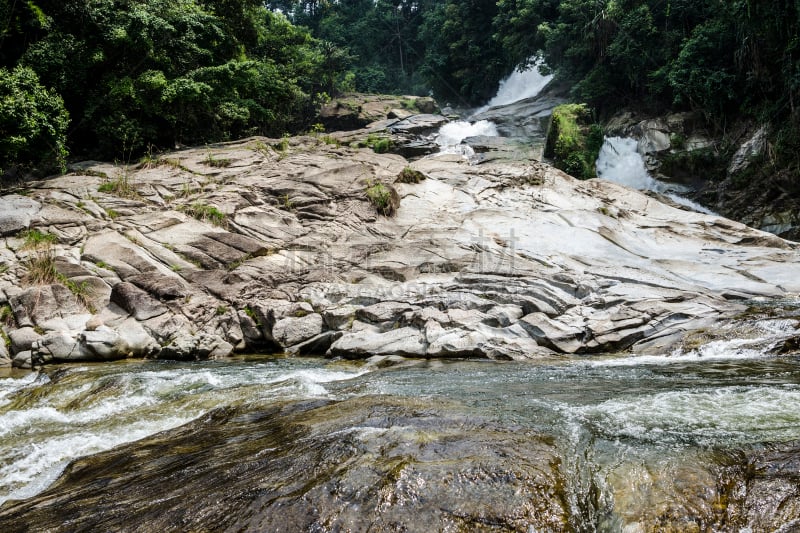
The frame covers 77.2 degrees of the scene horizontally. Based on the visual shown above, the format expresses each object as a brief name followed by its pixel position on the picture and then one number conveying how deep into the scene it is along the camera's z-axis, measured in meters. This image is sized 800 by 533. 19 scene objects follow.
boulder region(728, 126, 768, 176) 19.00
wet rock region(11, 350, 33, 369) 8.72
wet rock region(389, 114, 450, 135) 27.52
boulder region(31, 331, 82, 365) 8.83
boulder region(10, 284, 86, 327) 9.55
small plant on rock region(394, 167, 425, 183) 16.46
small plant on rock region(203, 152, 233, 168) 15.84
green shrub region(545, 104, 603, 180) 22.09
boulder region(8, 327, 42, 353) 8.91
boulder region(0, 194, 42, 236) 11.36
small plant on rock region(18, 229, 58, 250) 10.91
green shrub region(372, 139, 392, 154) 22.05
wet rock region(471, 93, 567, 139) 28.91
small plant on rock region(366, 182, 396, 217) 14.67
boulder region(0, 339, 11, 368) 8.80
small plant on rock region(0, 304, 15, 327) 9.51
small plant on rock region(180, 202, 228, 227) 12.87
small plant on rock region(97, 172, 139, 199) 13.45
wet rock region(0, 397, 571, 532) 2.68
